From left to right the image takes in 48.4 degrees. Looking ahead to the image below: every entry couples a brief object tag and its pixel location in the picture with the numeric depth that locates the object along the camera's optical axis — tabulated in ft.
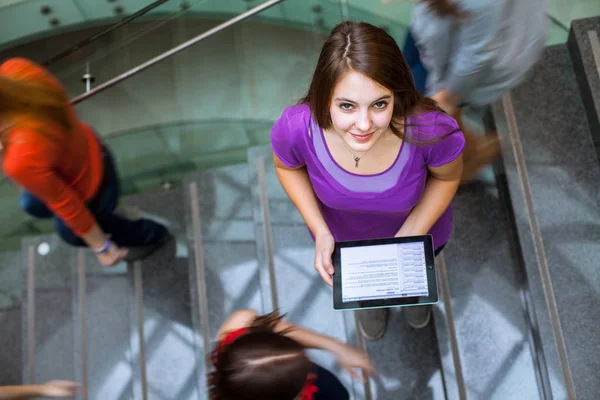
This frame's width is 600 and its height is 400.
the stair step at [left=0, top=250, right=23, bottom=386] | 10.80
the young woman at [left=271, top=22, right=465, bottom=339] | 5.07
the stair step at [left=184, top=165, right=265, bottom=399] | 9.43
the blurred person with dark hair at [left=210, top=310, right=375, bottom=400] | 5.73
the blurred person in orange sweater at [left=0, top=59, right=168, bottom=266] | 6.84
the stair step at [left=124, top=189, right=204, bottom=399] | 9.61
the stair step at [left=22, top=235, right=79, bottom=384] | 10.30
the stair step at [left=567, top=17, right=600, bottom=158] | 7.95
